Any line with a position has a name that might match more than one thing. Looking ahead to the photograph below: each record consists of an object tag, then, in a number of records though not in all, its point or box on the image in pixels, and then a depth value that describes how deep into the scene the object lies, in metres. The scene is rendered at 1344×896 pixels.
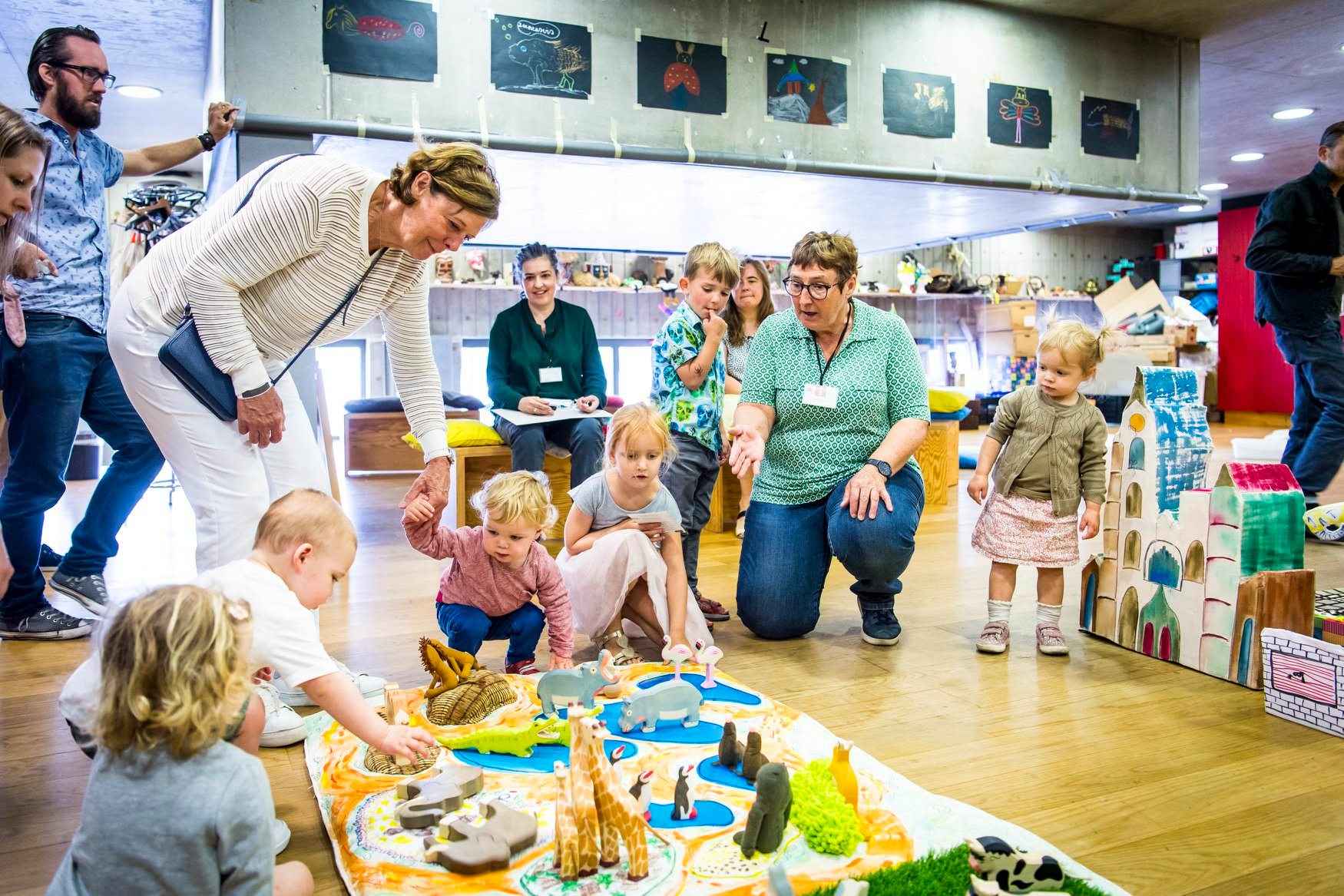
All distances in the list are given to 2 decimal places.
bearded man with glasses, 2.58
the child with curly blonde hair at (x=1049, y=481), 2.57
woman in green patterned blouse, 2.60
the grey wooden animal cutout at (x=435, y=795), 1.51
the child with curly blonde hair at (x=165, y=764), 1.03
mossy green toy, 1.42
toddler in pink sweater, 2.23
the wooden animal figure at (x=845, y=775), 1.51
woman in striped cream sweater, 1.83
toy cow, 1.31
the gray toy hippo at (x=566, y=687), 1.98
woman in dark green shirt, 3.94
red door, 10.90
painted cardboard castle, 2.25
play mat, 1.36
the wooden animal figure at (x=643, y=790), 1.50
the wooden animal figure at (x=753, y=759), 1.69
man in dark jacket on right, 3.75
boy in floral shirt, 3.16
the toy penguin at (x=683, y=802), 1.54
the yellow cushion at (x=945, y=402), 5.25
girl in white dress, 2.48
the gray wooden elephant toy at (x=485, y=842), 1.37
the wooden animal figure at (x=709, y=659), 2.21
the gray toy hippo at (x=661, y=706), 1.93
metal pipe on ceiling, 3.23
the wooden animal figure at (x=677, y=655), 2.18
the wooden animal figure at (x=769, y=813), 1.39
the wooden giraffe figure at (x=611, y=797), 1.35
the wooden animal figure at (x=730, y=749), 1.76
